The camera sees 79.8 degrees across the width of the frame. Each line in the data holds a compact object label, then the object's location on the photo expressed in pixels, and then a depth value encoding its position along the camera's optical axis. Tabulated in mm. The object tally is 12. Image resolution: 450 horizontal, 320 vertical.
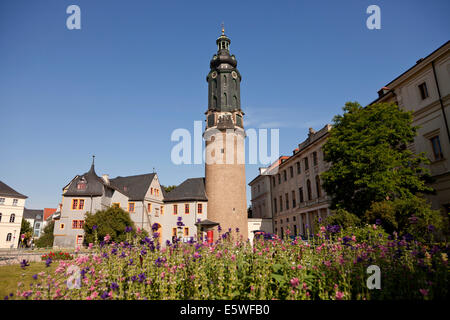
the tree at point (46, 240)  46062
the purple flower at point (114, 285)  4062
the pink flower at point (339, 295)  3506
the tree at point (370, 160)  18828
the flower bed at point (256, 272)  4188
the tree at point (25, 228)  65906
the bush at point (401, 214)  15242
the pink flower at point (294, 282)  3843
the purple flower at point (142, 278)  4282
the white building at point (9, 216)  52594
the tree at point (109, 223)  28969
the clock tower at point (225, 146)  37375
